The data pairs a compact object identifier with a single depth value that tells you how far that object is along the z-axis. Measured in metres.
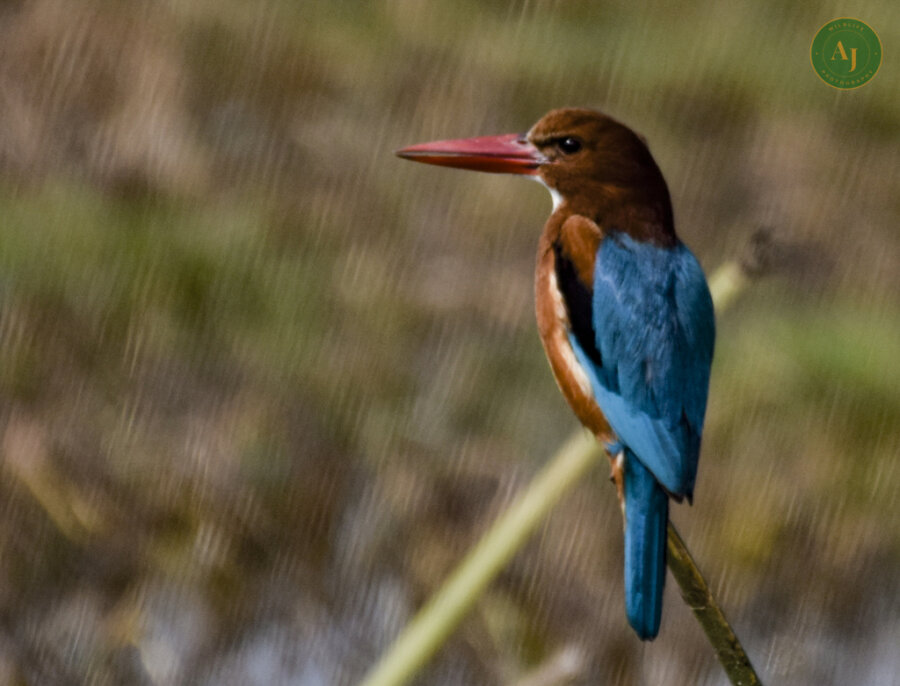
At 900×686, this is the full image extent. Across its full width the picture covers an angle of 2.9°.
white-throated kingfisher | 6.89
